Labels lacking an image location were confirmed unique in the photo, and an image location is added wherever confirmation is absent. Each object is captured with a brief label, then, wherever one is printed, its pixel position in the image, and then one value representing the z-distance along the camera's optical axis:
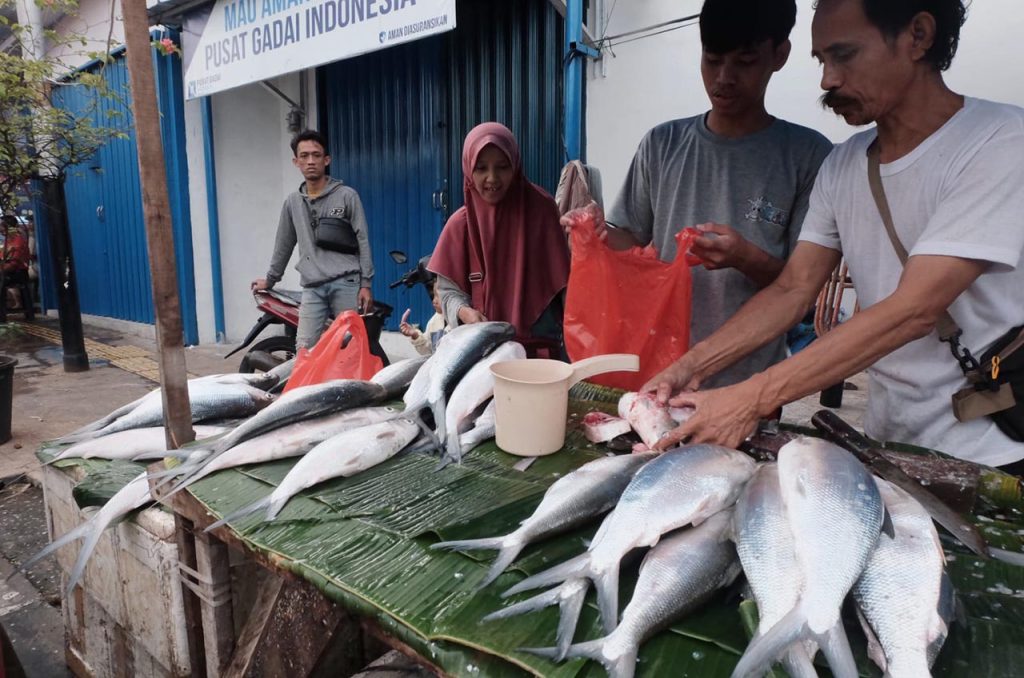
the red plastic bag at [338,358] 2.58
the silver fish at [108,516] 1.65
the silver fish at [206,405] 2.28
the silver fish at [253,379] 2.55
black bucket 4.64
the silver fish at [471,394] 1.99
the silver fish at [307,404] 1.92
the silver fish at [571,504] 1.31
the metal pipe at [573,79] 4.27
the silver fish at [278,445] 1.79
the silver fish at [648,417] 1.73
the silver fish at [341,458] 1.59
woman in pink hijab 3.06
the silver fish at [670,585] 1.03
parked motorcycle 4.93
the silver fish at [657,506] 1.18
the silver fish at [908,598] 0.96
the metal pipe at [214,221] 7.77
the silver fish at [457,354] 2.06
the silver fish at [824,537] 0.97
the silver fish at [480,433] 1.90
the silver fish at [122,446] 2.09
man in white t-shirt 1.50
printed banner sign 4.23
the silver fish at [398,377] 2.41
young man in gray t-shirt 2.25
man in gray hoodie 5.17
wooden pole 1.68
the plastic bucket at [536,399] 1.73
